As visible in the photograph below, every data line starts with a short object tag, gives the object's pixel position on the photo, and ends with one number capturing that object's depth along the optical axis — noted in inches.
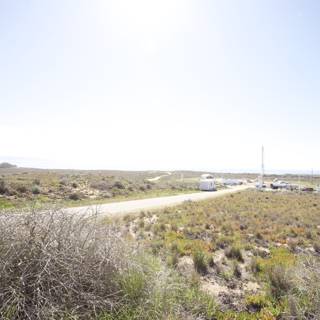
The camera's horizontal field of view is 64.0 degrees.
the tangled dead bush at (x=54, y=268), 117.3
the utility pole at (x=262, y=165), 1608.0
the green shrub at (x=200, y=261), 251.1
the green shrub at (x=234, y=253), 291.3
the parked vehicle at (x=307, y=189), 1470.1
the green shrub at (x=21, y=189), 730.2
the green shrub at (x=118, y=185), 1042.8
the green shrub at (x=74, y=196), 760.0
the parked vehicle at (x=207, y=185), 1382.0
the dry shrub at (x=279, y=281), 198.5
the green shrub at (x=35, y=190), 744.0
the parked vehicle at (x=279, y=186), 1658.5
